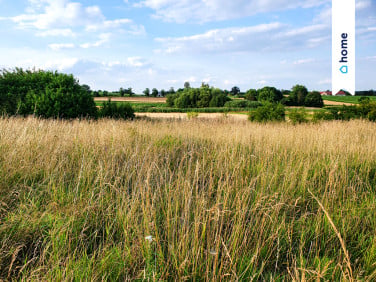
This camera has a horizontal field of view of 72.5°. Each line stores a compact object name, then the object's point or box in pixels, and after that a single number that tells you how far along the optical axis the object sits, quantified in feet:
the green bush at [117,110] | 44.96
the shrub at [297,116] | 42.01
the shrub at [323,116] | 45.29
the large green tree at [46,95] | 36.94
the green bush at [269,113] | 43.47
